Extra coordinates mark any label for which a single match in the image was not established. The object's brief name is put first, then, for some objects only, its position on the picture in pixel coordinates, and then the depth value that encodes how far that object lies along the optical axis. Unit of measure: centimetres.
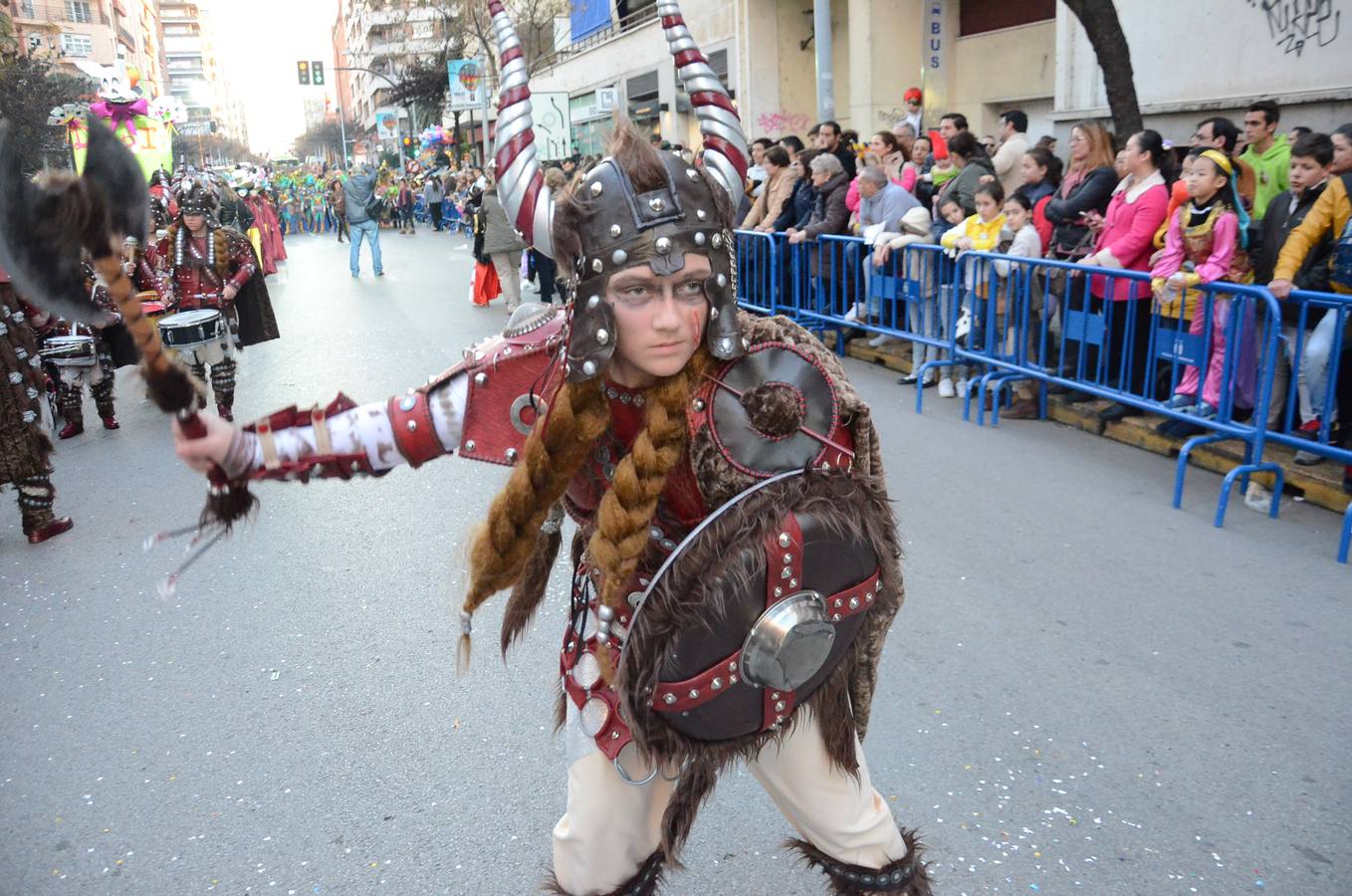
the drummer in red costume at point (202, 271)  766
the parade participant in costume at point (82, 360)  731
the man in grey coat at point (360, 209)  1698
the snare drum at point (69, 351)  725
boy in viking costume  171
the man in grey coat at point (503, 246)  1187
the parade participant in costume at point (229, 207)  989
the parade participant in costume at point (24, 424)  542
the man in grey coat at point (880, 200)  834
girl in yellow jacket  725
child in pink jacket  540
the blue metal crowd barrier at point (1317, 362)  472
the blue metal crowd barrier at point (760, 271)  984
